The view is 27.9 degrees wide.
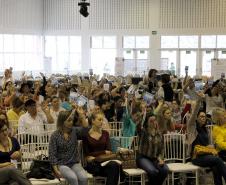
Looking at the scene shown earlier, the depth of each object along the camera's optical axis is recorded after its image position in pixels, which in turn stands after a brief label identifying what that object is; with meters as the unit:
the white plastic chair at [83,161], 5.90
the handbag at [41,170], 5.65
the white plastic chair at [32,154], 5.61
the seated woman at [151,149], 6.15
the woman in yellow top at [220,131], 6.77
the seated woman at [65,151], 5.72
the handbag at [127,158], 6.21
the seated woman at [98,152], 5.91
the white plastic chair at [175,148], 6.67
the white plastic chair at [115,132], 7.13
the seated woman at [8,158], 5.39
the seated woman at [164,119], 6.97
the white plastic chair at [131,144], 6.44
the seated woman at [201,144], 6.45
